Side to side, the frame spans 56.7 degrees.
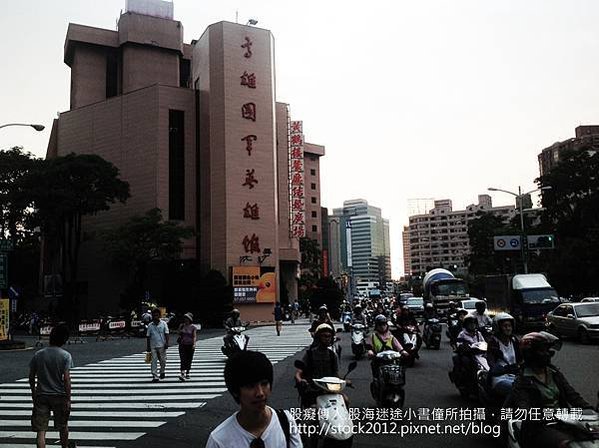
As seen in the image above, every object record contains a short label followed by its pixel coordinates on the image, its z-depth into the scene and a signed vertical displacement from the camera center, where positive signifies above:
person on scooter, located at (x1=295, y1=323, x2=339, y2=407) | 6.67 -0.96
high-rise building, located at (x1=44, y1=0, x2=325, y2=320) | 48.72 +11.13
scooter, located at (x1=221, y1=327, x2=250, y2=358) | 15.41 -1.62
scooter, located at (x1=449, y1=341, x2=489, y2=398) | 8.72 -1.62
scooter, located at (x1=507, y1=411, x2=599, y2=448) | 3.45 -1.02
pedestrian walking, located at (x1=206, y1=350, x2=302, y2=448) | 2.70 -0.64
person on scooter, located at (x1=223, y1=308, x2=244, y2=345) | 15.76 -1.20
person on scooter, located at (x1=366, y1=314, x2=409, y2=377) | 9.09 -1.03
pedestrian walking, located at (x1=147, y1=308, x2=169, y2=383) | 13.17 -1.31
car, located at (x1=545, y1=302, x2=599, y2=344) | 19.02 -1.74
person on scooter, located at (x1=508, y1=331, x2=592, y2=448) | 4.77 -0.96
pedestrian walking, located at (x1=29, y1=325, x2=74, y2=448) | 6.82 -1.21
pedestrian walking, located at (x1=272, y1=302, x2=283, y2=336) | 30.37 -1.95
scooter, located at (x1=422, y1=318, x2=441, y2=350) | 19.66 -2.04
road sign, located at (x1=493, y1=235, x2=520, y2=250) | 50.38 +2.91
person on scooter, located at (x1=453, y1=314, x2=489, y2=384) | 9.08 -1.27
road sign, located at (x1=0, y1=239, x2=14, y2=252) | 24.98 +1.97
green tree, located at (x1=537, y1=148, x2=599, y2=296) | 41.56 +4.55
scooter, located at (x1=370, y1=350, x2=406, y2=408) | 8.37 -1.55
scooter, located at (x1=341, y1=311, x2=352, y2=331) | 27.53 -2.09
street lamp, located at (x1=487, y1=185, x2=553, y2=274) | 37.19 +5.05
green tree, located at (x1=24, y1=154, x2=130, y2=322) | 42.28 +7.43
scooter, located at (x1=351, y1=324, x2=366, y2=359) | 17.80 -1.97
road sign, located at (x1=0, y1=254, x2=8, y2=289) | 24.98 +0.80
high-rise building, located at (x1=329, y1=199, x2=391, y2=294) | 141.00 +10.53
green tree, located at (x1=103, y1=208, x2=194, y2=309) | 43.75 +3.31
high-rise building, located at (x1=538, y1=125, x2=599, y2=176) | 101.81 +24.98
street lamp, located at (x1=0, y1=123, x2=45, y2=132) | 21.44 +6.20
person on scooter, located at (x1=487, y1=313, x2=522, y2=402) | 7.48 -0.98
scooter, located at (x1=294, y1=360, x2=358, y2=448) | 5.16 -1.30
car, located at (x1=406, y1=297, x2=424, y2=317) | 43.15 -2.21
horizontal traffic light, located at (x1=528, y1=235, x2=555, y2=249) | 46.42 +2.66
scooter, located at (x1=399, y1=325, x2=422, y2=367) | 12.06 -1.47
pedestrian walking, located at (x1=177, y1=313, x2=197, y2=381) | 13.48 -1.43
